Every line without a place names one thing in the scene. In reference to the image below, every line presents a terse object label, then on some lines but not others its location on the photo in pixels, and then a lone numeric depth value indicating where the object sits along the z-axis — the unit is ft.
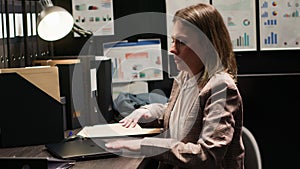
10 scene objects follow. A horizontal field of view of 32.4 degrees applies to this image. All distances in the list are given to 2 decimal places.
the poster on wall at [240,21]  10.19
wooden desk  6.10
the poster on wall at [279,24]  10.12
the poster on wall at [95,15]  10.29
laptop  6.40
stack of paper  6.87
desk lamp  8.18
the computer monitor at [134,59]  10.23
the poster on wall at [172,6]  10.25
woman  5.55
